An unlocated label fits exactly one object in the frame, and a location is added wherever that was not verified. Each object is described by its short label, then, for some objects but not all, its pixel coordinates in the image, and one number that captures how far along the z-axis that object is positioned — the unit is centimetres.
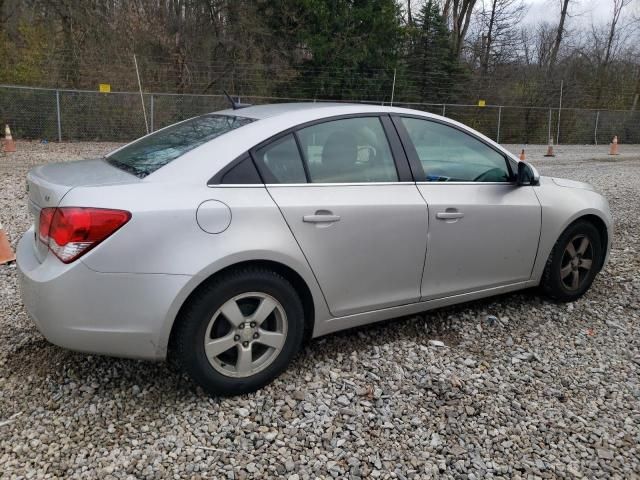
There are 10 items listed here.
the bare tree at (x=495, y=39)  3012
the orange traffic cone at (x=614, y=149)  1929
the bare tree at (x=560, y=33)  3118
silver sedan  264
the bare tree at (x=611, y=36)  3177
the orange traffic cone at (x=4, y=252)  497
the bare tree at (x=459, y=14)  3080
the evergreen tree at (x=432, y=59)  2434
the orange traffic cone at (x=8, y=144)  1444
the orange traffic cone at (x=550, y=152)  1811
